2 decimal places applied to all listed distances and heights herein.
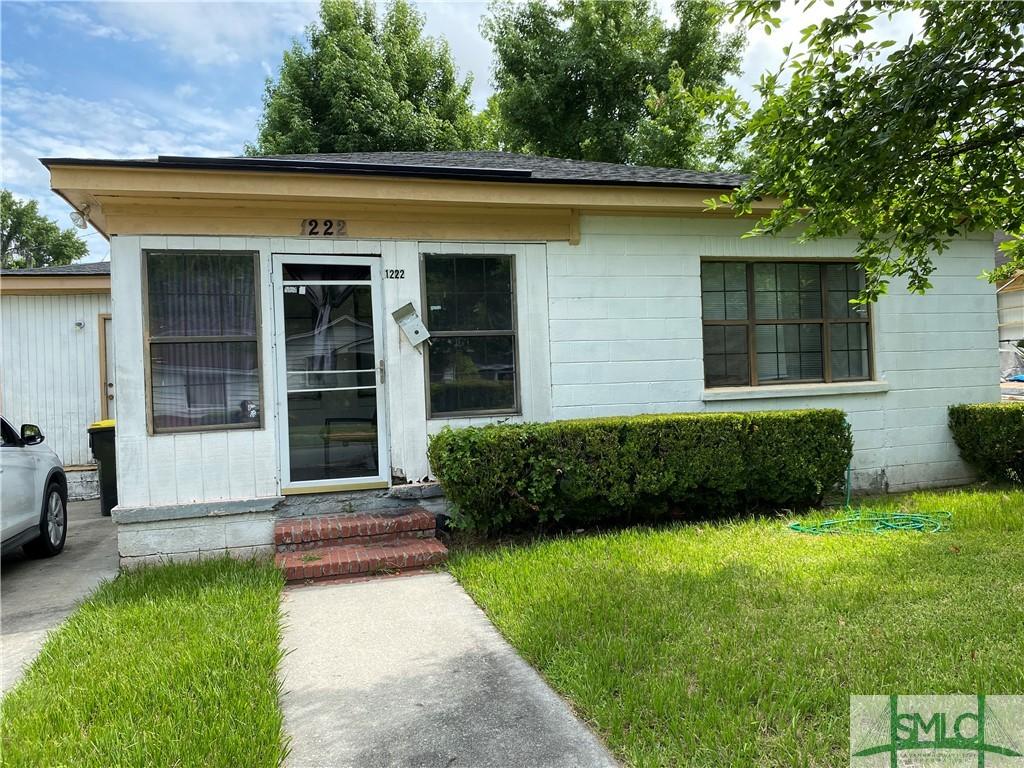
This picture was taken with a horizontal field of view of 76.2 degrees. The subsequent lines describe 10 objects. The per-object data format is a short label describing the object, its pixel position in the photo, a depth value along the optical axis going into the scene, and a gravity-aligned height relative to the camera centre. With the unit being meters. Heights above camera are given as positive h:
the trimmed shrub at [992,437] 7.26 -0.77
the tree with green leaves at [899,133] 4.04 +1.65
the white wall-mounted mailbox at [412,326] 6.15 +0.59
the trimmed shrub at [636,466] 5.60 -0.78
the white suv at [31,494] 5.43 -0.84
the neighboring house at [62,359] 9.41 +0.61
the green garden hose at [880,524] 5.70 -1.35
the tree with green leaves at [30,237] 39.94 +10.21
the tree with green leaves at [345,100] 18.70 +8.50
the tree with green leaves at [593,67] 20.25 +9.98
